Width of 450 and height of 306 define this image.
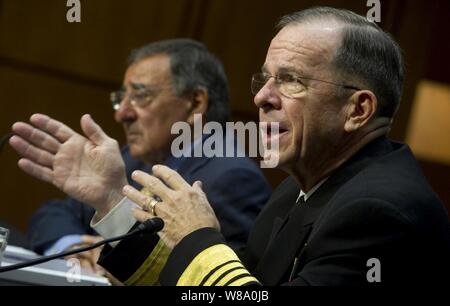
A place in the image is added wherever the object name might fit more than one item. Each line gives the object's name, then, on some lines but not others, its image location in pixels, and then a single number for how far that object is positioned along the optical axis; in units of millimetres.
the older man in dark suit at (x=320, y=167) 4455
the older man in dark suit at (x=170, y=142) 5062
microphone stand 4445
